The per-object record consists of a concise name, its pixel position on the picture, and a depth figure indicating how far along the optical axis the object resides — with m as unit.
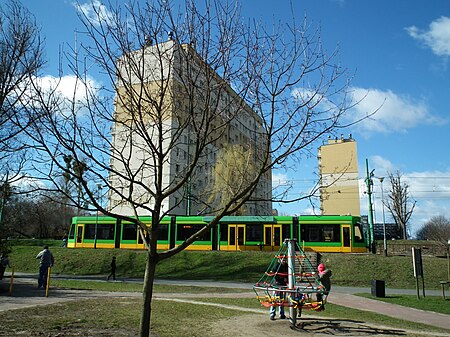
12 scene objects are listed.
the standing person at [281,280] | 11.02
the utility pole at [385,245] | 29.30
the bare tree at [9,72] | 11.09
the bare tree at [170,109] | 6.33
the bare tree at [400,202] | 53.84
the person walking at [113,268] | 24.10
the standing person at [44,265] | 17.38
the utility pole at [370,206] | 31.33
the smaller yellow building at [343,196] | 63.28
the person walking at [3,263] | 18.92
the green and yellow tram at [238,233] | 29.30
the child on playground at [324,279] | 11.20
